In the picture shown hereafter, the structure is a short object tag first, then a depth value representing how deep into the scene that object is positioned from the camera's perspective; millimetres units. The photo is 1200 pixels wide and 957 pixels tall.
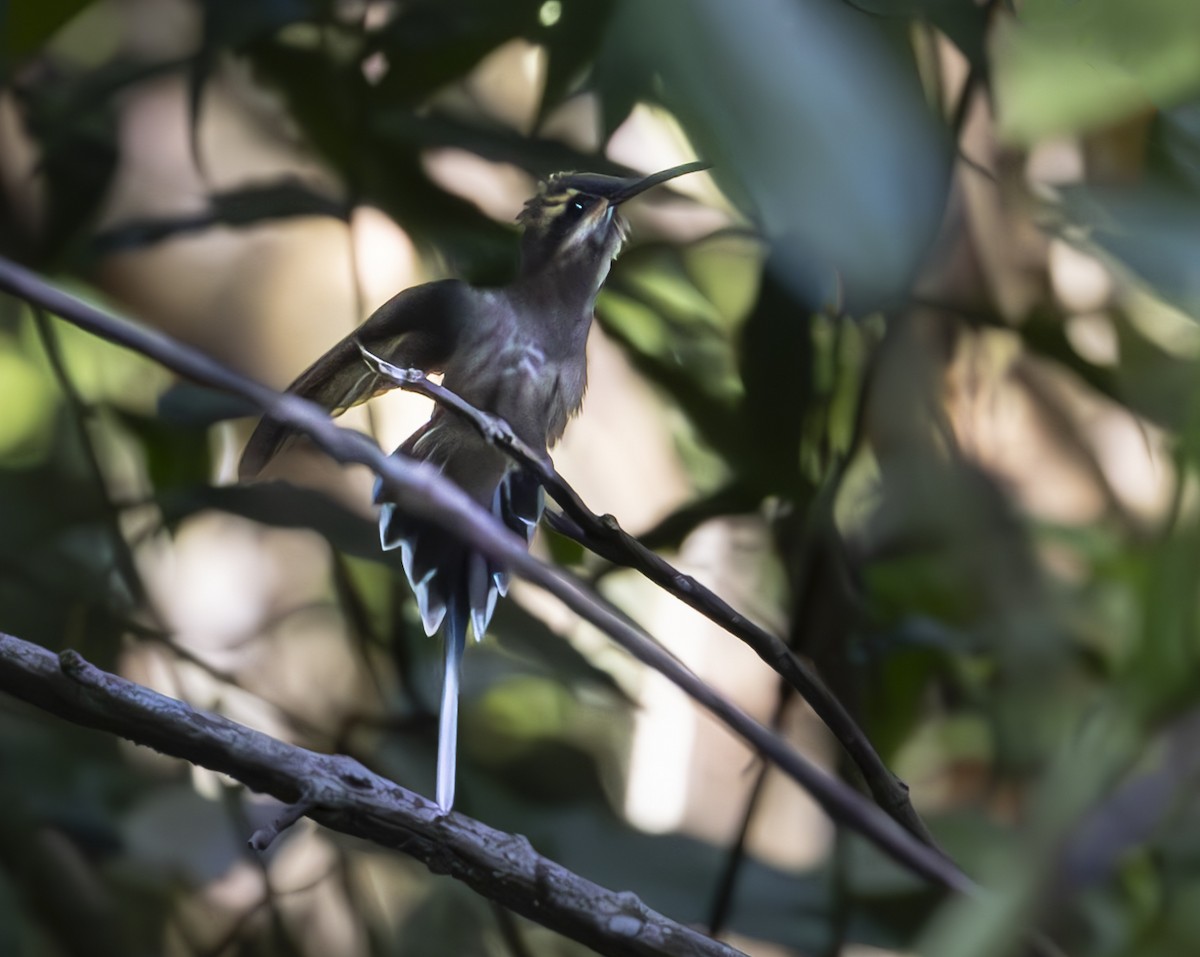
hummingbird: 5158
